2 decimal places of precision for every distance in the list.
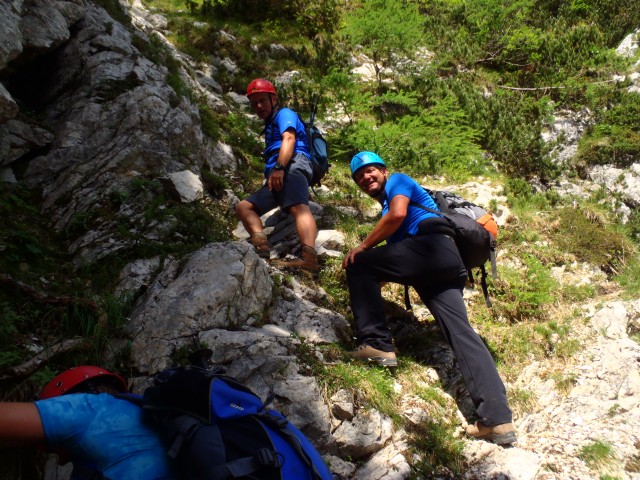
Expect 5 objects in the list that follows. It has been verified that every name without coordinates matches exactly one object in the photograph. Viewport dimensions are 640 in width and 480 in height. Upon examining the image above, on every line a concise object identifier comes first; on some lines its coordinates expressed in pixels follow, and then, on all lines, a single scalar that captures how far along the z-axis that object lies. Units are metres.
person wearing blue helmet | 4.11
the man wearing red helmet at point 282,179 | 5.59
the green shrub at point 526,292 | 5.65
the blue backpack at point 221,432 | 2.00
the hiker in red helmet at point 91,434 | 2.07
